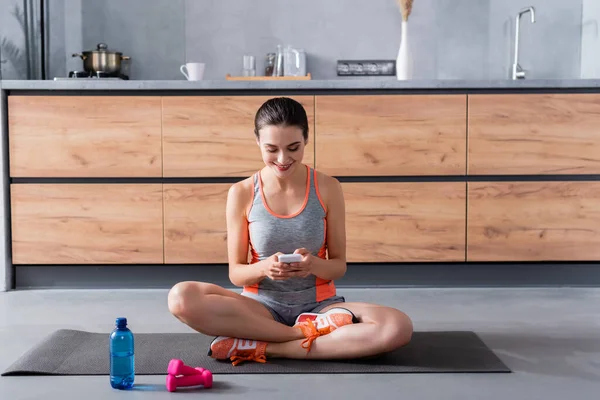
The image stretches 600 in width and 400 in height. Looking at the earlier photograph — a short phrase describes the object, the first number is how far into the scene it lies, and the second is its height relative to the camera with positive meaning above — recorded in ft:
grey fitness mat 6.82 -1.92
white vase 12.43 +1.42
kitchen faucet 13.03 +1.53
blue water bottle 6.26 -1.72
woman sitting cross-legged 6.91 -1.21
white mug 12.24 +1.24
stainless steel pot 12.55 +1.43
